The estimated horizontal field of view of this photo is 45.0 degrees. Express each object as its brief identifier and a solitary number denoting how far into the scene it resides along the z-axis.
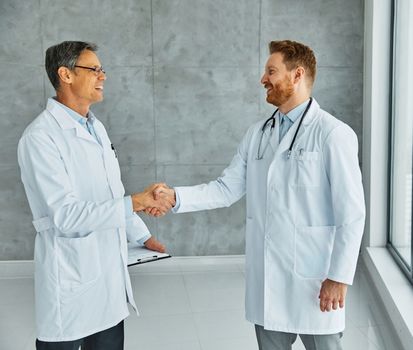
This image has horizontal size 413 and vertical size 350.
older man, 1.79
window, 3.61
